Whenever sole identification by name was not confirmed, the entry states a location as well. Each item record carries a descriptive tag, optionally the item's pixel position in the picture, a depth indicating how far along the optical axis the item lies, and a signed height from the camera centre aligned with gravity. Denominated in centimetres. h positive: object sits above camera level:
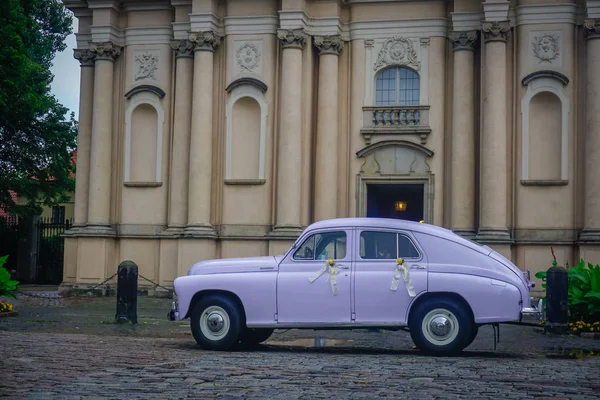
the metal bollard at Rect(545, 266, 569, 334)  1822 -37
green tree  3222 +527
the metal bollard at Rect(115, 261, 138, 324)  1986 -54
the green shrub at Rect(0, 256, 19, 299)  2059 -34
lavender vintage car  1398 -19
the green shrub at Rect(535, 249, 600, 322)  1841 -27
